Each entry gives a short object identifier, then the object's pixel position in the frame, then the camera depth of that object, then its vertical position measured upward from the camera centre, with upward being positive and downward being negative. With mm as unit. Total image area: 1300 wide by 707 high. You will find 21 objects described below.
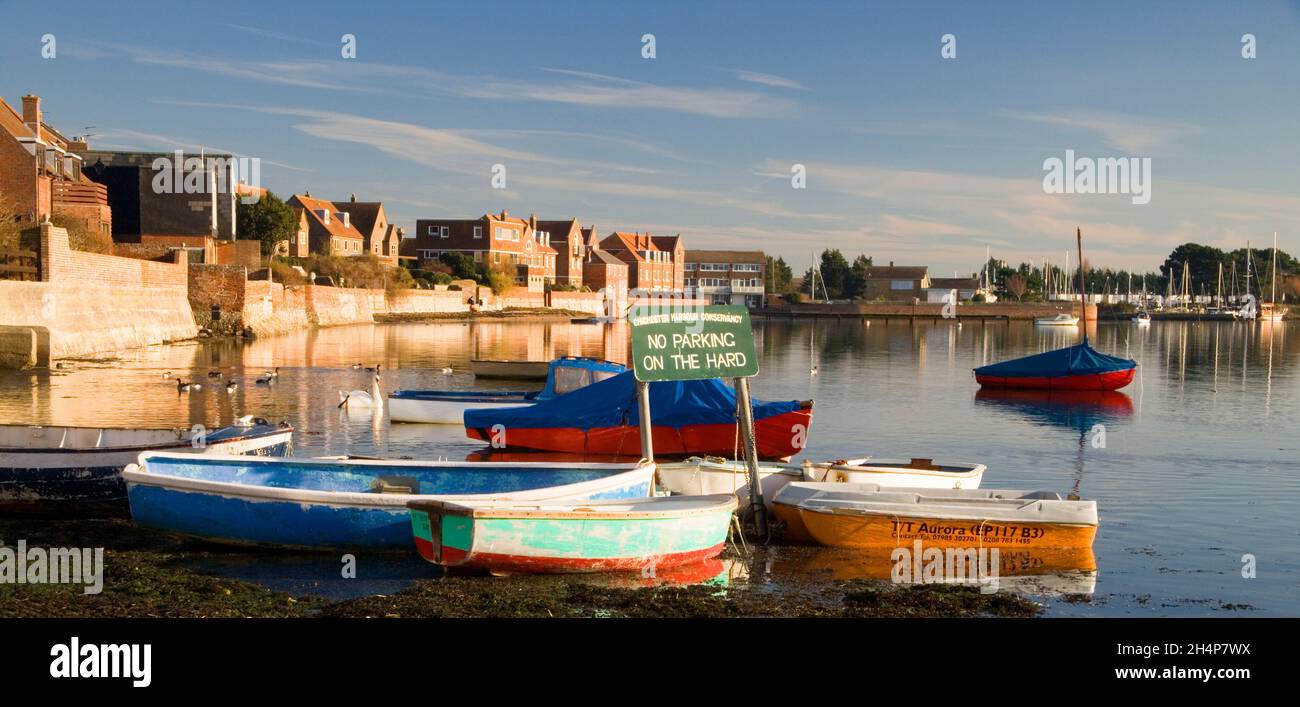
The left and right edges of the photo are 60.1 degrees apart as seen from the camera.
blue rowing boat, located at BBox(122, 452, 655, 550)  13781 -2478
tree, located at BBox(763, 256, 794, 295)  173750 +4818
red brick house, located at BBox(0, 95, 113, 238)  52469 +6370
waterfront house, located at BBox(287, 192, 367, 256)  103625 +7170
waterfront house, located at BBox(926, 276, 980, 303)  168500 +3048
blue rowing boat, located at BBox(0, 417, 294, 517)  15375 -2385
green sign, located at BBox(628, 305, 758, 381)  15203 -507
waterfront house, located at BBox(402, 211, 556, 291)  122562 +7038
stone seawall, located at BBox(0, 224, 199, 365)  39688 +91
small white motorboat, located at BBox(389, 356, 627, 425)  28594 -2391
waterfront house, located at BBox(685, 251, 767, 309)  169750 +4888
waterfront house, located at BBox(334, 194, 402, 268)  113188 +8047
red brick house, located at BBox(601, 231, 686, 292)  154750 +6862
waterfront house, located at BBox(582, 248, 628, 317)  144125 +4229
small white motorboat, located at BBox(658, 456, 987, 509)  17062 -2579
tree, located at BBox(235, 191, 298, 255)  82250 +6108
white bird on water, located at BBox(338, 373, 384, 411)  30781 -2590
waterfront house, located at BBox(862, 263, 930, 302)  171750 +3782
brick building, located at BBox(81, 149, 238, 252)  72438 +6489
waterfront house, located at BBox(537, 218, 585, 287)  140750 +7505
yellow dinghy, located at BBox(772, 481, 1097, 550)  14602 -2784
